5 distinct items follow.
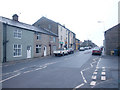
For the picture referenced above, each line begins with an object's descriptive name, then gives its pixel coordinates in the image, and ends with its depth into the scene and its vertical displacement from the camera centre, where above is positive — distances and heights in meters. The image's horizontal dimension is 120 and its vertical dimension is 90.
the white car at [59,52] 24.88 -1.22
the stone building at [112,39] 26.09 +1.74
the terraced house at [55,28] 33.94 +6.07
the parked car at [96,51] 26.06 -1.09
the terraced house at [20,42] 16.16 +0.82
